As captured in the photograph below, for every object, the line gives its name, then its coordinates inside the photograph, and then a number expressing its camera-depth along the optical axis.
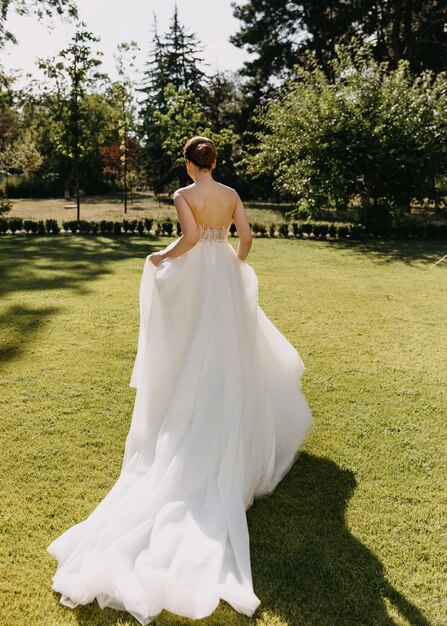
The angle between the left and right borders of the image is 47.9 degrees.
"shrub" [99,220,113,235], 19.50
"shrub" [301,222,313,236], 19.22
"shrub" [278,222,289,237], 19.08
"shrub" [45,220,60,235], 19.28
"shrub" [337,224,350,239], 19.19
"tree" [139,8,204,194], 36.47
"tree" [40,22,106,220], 19.80
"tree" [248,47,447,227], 17.67
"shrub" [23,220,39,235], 18.97
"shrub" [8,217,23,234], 18.95
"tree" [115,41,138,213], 23.45
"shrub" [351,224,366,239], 19.12
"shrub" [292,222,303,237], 19.28
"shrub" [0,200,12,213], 19.63
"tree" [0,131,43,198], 21.30
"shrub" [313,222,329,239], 19.12
